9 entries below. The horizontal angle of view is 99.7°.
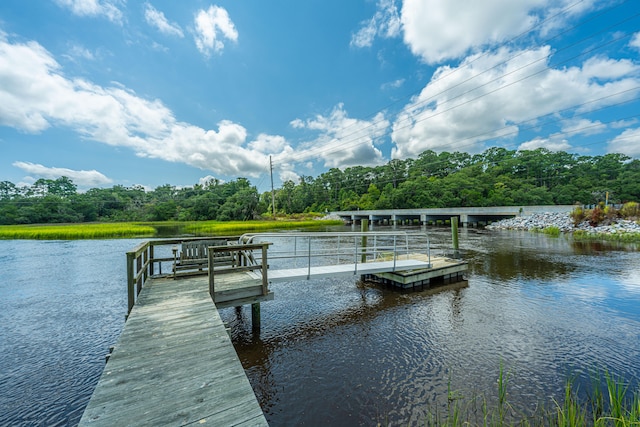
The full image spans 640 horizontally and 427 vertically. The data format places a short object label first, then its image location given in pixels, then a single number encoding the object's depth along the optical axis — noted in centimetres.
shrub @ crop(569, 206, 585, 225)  2752
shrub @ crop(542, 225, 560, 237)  2630
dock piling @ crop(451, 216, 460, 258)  1398
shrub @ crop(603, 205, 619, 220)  2557
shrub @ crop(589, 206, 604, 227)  2588
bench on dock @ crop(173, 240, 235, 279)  753
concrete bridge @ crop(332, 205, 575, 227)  3656
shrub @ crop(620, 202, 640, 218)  2484
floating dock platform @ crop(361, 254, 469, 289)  987
